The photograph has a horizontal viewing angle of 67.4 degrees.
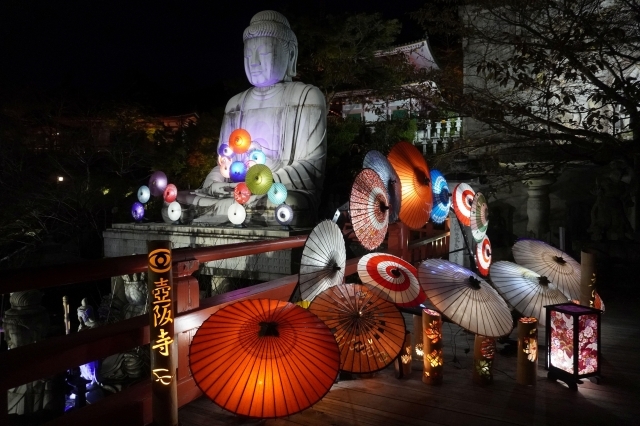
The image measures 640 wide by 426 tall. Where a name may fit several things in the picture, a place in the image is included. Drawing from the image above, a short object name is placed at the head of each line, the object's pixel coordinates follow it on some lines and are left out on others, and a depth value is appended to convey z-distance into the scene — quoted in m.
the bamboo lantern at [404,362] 4.06
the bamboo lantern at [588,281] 4.80
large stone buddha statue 8.80
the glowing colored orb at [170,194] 8.84
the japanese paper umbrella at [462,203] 5.60
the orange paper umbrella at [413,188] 5.04
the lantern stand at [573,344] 3.84
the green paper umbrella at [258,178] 7.74
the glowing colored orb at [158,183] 9.10
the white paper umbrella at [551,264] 5.07
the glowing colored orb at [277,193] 7.88
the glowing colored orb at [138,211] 9.34
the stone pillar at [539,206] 11.75
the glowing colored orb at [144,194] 9.33
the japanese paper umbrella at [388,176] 4.75
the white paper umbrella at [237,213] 7.97
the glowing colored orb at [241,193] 8.03
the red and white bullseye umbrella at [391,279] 3.91
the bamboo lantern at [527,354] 3.91
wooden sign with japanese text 2.87
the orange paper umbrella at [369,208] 4.30
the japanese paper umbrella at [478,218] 5.04
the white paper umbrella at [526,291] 4.38
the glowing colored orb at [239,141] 8.98
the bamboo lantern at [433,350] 3.94
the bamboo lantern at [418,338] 4.37
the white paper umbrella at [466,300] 3.71
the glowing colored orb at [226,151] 9.16
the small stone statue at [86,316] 6.31
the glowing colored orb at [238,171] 8.76
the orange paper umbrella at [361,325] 3.54
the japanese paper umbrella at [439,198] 5.73
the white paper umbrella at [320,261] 3.80
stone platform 7.32
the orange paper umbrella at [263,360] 2.67
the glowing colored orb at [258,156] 8.79
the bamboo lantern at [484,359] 3.91
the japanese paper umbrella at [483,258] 5.18
